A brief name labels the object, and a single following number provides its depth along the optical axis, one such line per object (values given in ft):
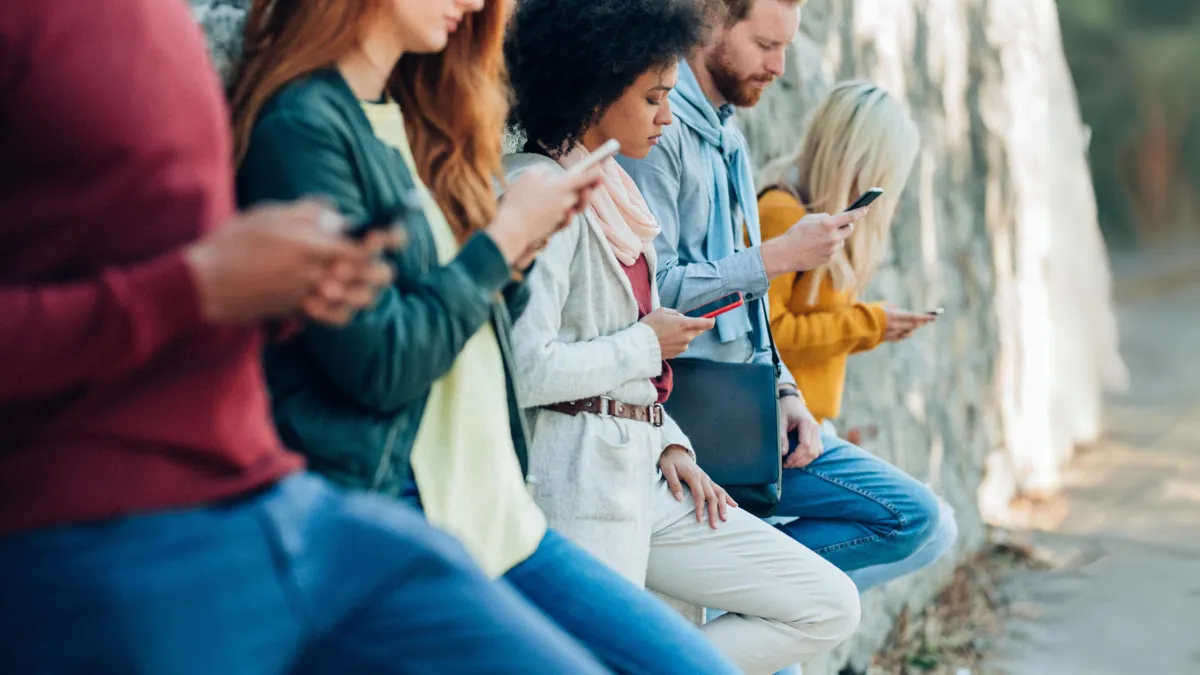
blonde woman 17.34
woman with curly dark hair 15.02
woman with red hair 13.08
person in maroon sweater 10.43
